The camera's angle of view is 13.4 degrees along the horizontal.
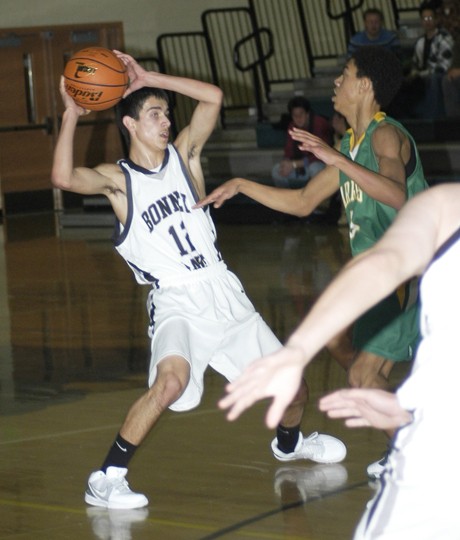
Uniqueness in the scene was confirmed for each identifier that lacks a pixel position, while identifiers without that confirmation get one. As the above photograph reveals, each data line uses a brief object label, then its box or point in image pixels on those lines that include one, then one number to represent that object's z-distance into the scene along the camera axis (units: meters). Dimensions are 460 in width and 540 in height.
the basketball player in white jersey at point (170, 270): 8.06
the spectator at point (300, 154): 23.63
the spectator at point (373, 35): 25.42
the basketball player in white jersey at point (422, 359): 3.66
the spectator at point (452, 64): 24.13
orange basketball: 9.08
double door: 29.05
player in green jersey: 8.27
